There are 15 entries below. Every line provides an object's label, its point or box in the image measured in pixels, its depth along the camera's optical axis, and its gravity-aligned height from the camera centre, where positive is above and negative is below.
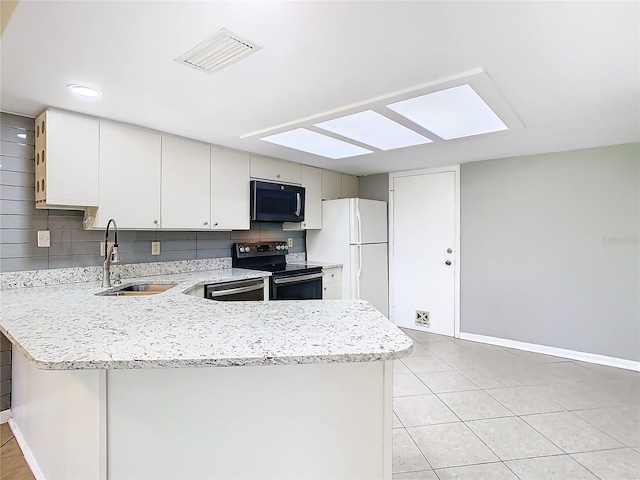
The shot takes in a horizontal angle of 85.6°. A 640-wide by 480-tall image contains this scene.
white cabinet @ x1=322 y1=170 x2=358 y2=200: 4.56 +0.76
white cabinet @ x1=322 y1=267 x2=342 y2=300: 4.11 -0.52
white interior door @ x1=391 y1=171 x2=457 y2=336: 4.25 -0.14
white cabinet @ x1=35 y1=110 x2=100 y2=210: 2.26 +0.53
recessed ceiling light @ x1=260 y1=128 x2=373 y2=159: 2.91 +0.89
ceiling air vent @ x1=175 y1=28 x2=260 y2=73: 1.48 +0.86
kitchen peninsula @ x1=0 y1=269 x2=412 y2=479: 1.18 -0.59
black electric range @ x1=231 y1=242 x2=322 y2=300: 3.51 -0.33
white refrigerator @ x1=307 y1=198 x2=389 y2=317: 4.27 -0.07
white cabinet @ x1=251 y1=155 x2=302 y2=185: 3.65 +0.78
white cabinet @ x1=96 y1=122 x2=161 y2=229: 2.51 +0.48
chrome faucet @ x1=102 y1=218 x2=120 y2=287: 2.42 -0.15
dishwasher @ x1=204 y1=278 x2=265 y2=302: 2.84 -0.44
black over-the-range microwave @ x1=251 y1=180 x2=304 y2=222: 3.56 +0.41
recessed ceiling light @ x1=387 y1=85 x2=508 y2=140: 2.09 +0.87
